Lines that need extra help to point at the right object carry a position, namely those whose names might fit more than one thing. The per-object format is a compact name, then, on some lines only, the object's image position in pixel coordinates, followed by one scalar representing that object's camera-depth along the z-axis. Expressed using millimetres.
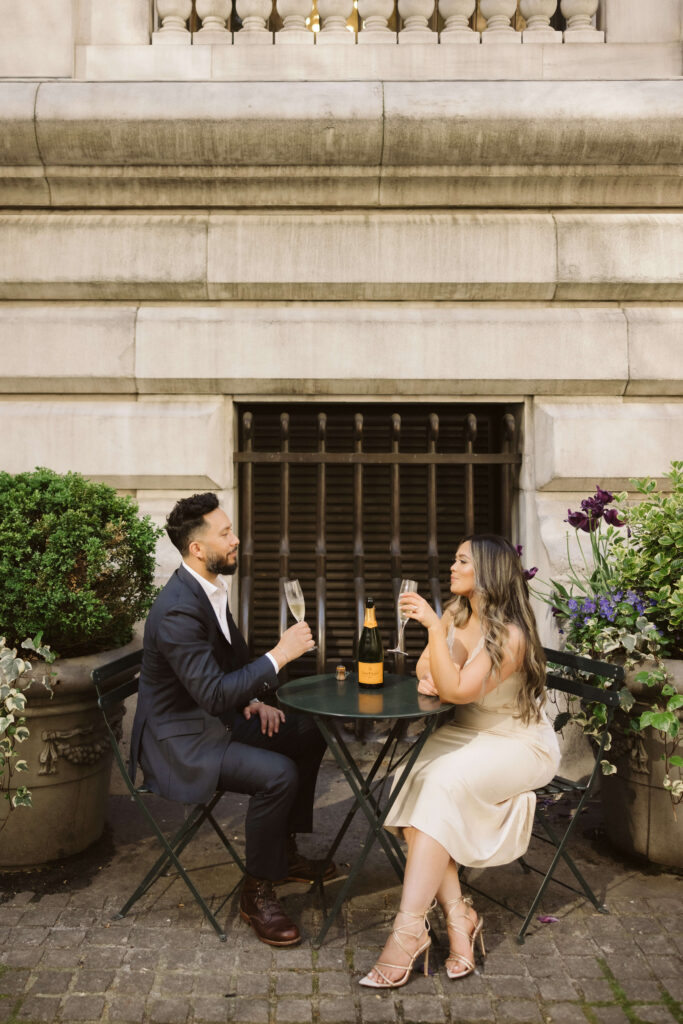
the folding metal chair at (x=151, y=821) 3521
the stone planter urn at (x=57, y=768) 4008
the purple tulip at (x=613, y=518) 4410
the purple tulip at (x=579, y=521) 4523
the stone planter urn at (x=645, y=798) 3980
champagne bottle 3865
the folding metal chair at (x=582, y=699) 3555
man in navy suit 3496
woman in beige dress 3246
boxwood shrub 4000
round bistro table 3426
